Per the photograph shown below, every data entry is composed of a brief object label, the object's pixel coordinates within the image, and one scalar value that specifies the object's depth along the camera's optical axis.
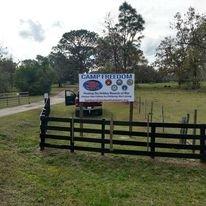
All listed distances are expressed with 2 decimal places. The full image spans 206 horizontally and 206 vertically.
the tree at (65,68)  109.31
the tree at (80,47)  110.94
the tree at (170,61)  85.25
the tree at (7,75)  61.24
